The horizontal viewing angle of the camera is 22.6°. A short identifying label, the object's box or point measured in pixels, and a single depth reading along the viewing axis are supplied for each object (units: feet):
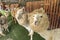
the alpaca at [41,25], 3.68
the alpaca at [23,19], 3.79
